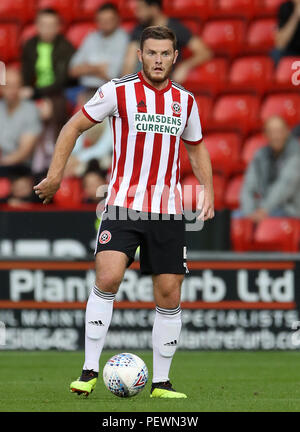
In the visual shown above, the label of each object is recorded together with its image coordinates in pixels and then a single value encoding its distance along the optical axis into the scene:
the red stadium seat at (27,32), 14.34
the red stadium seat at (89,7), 14.48
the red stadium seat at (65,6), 14.77
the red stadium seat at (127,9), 14.10
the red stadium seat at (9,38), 14.73
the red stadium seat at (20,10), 15.02
